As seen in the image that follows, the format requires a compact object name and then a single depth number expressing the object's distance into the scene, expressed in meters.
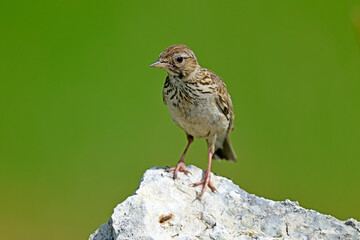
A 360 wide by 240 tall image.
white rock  7.95
